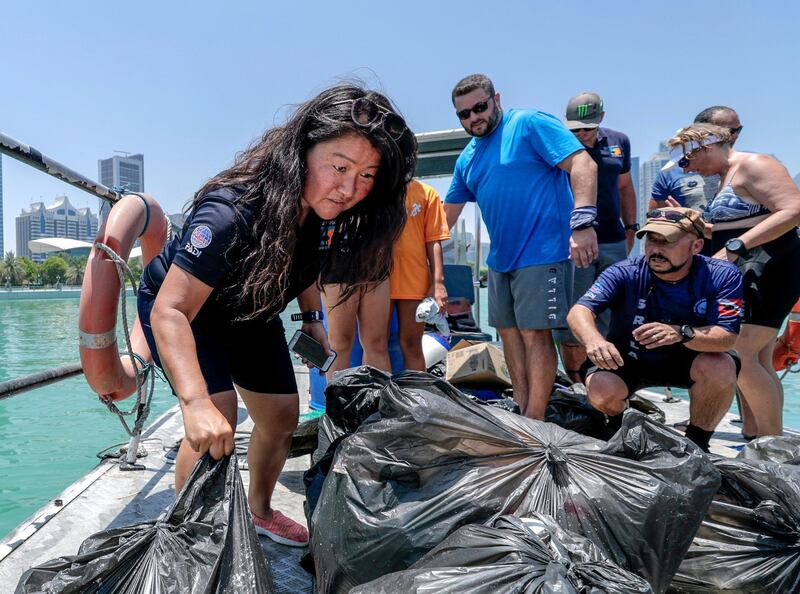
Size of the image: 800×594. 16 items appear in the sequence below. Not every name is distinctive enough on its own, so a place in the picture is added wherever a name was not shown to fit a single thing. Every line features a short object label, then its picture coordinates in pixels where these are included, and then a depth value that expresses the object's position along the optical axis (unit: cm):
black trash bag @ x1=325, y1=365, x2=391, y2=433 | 188
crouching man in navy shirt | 254
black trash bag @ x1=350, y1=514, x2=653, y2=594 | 106
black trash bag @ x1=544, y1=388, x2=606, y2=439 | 299
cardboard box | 356
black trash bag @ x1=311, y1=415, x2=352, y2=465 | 192
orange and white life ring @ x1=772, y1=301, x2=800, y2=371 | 371
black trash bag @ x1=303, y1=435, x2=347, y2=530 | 178
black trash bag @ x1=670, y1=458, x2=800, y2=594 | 151
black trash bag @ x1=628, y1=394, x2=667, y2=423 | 326
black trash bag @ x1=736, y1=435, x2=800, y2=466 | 190
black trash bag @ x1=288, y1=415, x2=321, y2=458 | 263
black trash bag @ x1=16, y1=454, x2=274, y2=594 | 117
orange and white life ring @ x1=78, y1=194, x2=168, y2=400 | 210
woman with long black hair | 145
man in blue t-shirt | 292
